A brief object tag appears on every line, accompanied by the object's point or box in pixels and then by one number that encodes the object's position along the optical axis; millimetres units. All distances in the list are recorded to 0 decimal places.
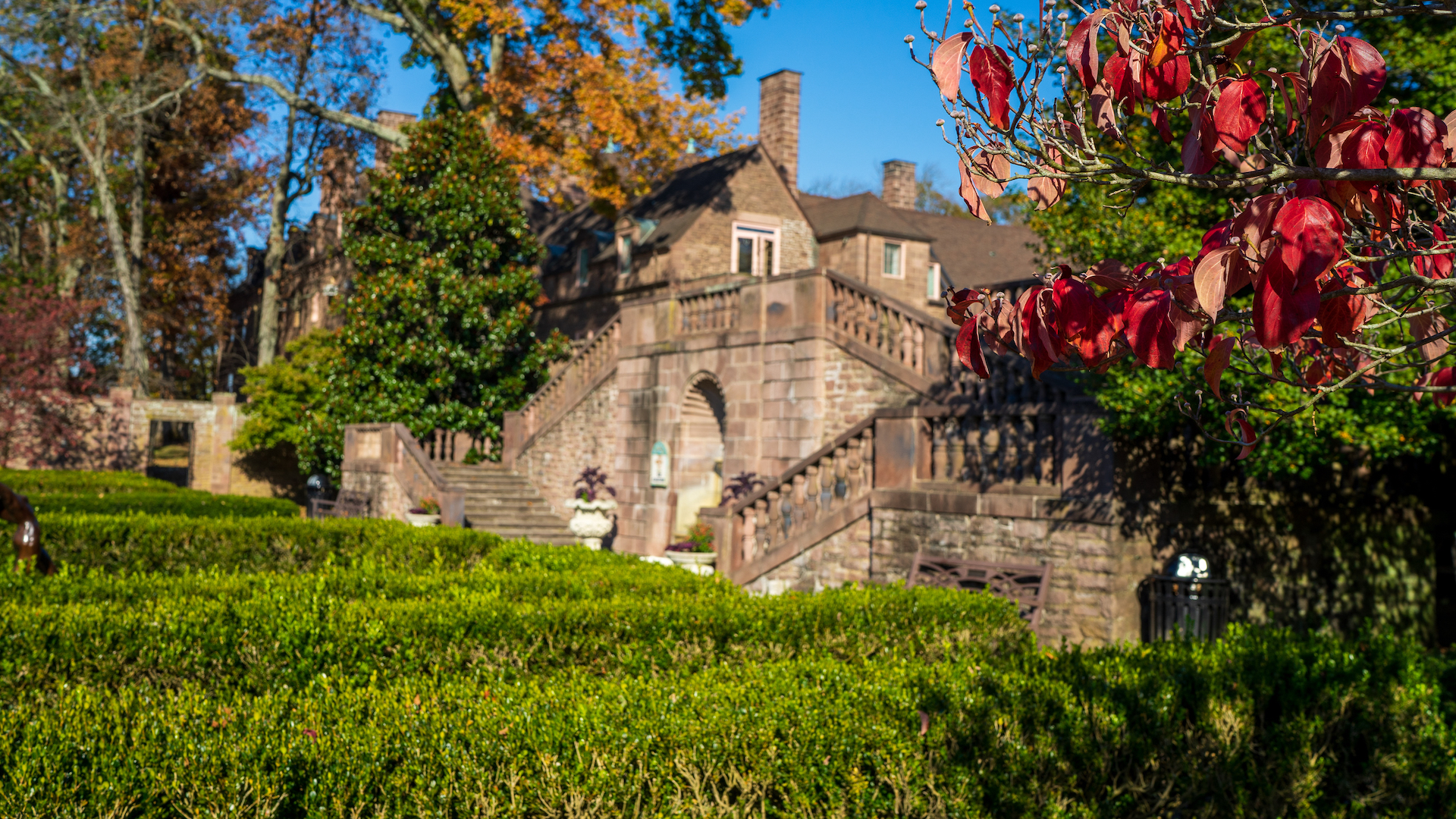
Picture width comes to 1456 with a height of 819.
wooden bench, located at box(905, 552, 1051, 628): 11570
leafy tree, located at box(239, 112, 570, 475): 24594
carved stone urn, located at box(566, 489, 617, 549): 19500
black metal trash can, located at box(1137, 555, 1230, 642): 11023
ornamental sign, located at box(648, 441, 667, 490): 20781
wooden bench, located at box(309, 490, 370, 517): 22891
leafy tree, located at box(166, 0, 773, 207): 25172
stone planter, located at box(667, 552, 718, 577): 15188
